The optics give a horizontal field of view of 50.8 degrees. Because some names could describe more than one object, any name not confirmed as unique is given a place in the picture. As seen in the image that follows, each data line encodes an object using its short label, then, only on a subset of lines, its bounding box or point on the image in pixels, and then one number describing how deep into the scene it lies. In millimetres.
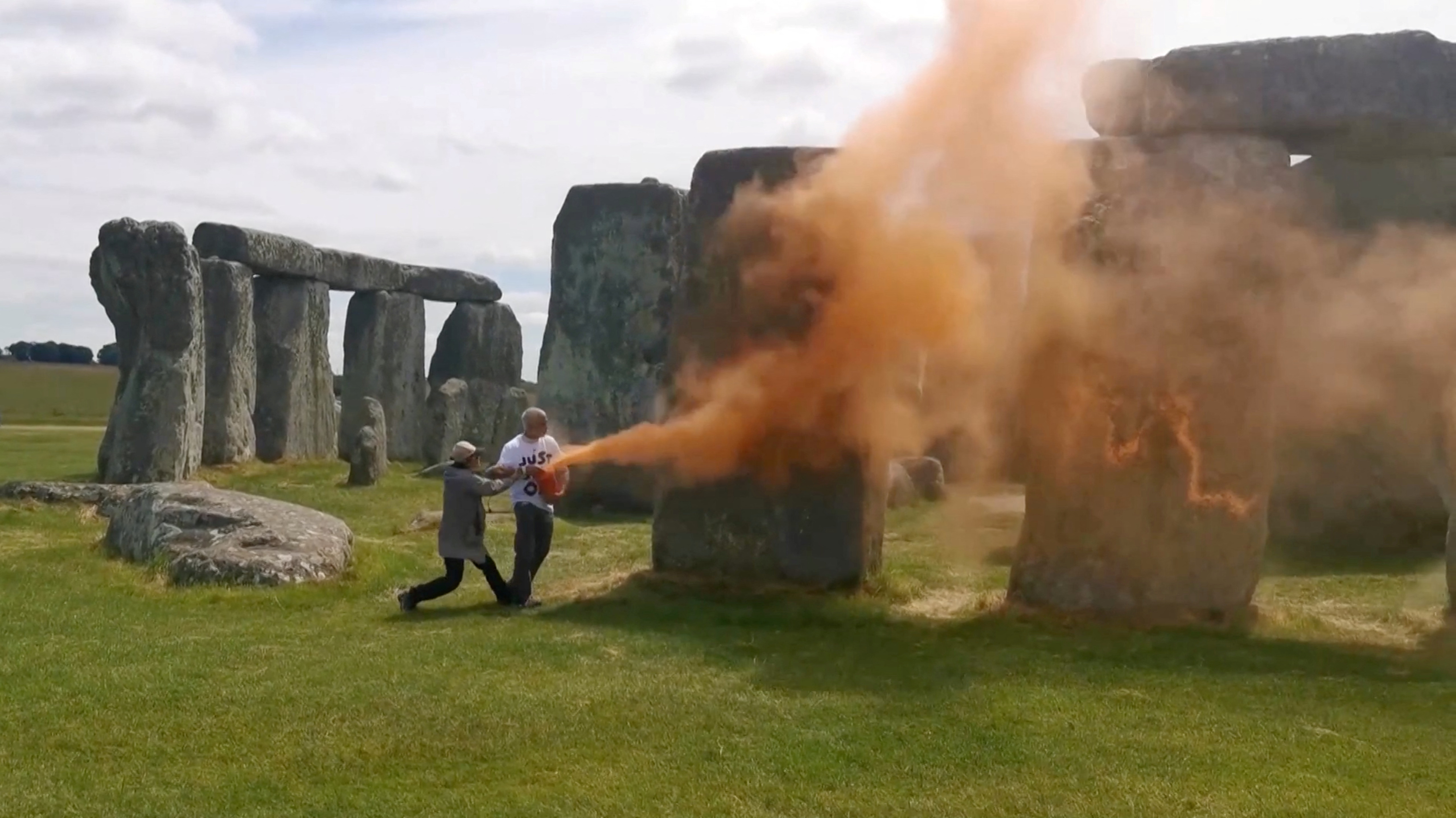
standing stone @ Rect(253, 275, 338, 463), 24516
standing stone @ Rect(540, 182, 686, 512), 20797
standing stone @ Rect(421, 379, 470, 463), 26672
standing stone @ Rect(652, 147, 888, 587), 11391
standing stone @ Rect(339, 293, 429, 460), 27766
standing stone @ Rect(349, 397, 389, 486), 20828
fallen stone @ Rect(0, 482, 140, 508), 16125
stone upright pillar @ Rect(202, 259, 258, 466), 21891
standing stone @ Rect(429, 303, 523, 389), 29453
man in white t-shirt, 11008
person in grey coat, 10898
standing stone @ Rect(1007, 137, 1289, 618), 10320
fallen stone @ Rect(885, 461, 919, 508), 19344
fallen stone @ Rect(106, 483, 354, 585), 11453
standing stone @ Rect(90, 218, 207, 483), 18141
